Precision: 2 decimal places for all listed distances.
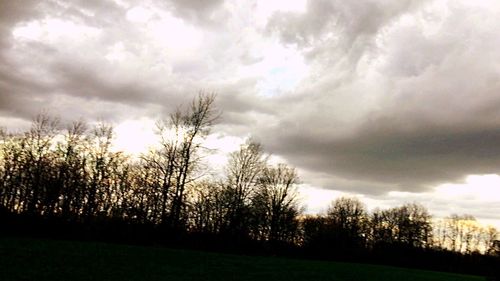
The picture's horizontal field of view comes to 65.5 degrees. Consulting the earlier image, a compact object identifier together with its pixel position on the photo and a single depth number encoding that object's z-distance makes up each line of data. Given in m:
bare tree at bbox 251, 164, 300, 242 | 59.72
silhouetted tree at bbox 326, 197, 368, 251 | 76.62
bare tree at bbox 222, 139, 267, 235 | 53.94
